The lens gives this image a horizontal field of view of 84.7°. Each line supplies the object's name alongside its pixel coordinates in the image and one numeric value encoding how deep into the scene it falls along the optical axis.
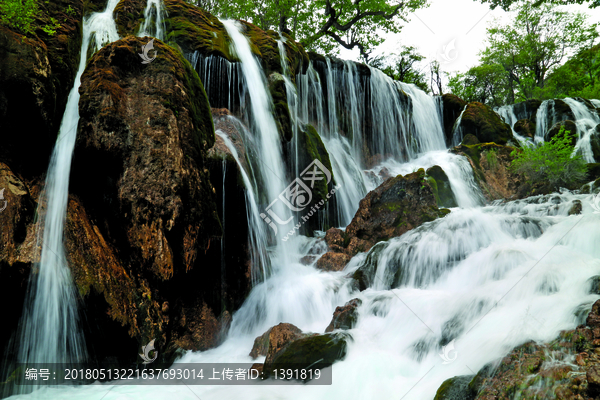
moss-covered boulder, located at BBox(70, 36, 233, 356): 4.20
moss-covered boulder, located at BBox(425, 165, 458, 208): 9.96
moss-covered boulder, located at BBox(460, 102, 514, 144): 13.88
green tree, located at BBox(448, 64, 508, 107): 26.17
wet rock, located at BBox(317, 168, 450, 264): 7.21
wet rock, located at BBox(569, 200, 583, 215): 5.95
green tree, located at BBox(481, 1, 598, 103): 24.05
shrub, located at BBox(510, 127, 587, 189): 8.05
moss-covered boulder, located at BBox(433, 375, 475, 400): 2.60
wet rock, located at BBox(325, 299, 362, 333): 4.64
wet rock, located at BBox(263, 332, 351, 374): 3.82
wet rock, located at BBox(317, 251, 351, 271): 6.78
